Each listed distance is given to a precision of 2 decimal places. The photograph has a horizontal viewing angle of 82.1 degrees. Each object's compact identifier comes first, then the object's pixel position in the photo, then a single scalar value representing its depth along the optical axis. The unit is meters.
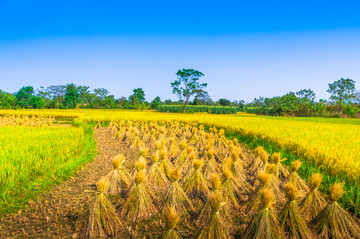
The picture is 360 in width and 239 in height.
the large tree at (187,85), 47.25
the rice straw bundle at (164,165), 4.37
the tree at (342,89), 51.47
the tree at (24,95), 46.74
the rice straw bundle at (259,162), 4.83
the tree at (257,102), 87.34
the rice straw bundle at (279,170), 4.29
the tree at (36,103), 45.12
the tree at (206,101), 84.10
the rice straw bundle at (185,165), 4.75
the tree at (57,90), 87.99
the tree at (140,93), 81.44
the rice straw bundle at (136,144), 8.38
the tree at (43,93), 84.06
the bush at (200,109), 53.66
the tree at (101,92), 93.88
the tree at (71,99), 49.34
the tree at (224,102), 76.19
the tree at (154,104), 63.25
